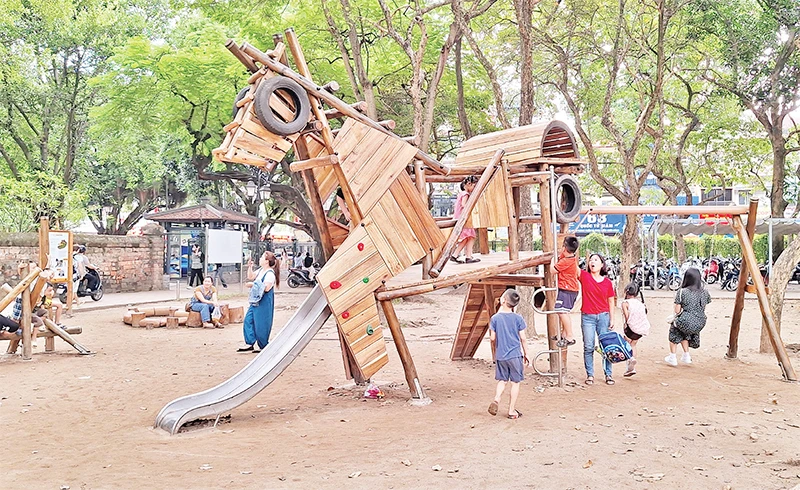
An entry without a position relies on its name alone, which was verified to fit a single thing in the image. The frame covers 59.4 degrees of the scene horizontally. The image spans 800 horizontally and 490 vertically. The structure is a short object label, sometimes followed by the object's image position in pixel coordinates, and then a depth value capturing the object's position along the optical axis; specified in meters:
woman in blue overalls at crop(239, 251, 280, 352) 9.76
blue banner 33.94
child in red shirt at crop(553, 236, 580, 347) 7.96
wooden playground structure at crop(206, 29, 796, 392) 6.09
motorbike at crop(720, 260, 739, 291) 23.58
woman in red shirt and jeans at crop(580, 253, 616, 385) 7.95
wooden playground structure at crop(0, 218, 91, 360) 9.48
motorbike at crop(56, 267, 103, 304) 18.08
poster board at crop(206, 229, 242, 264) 17.12
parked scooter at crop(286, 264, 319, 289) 23.81
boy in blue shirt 6.33
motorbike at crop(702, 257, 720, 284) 25.64
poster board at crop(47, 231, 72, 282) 14.01
